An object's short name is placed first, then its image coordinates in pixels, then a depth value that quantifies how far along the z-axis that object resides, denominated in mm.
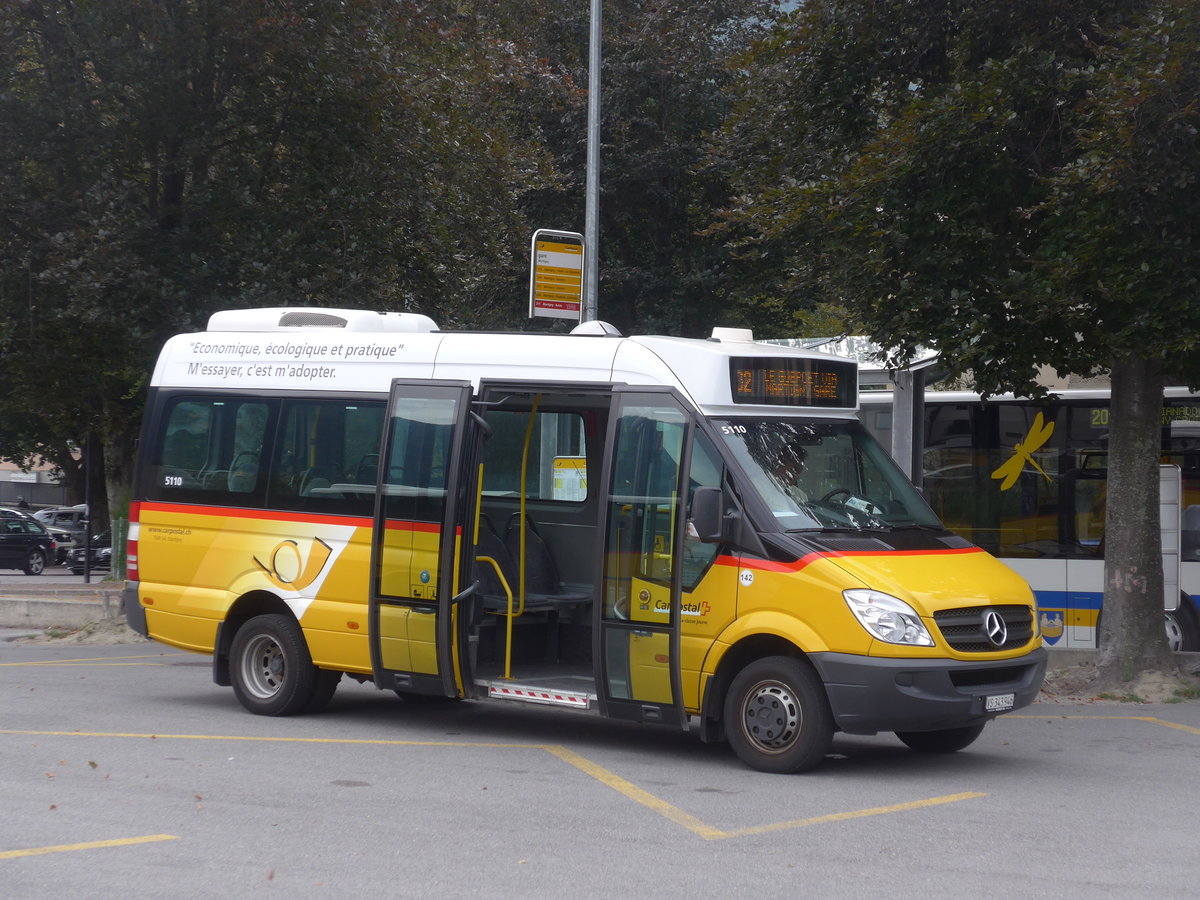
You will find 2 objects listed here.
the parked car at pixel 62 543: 40250
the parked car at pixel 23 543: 36781
